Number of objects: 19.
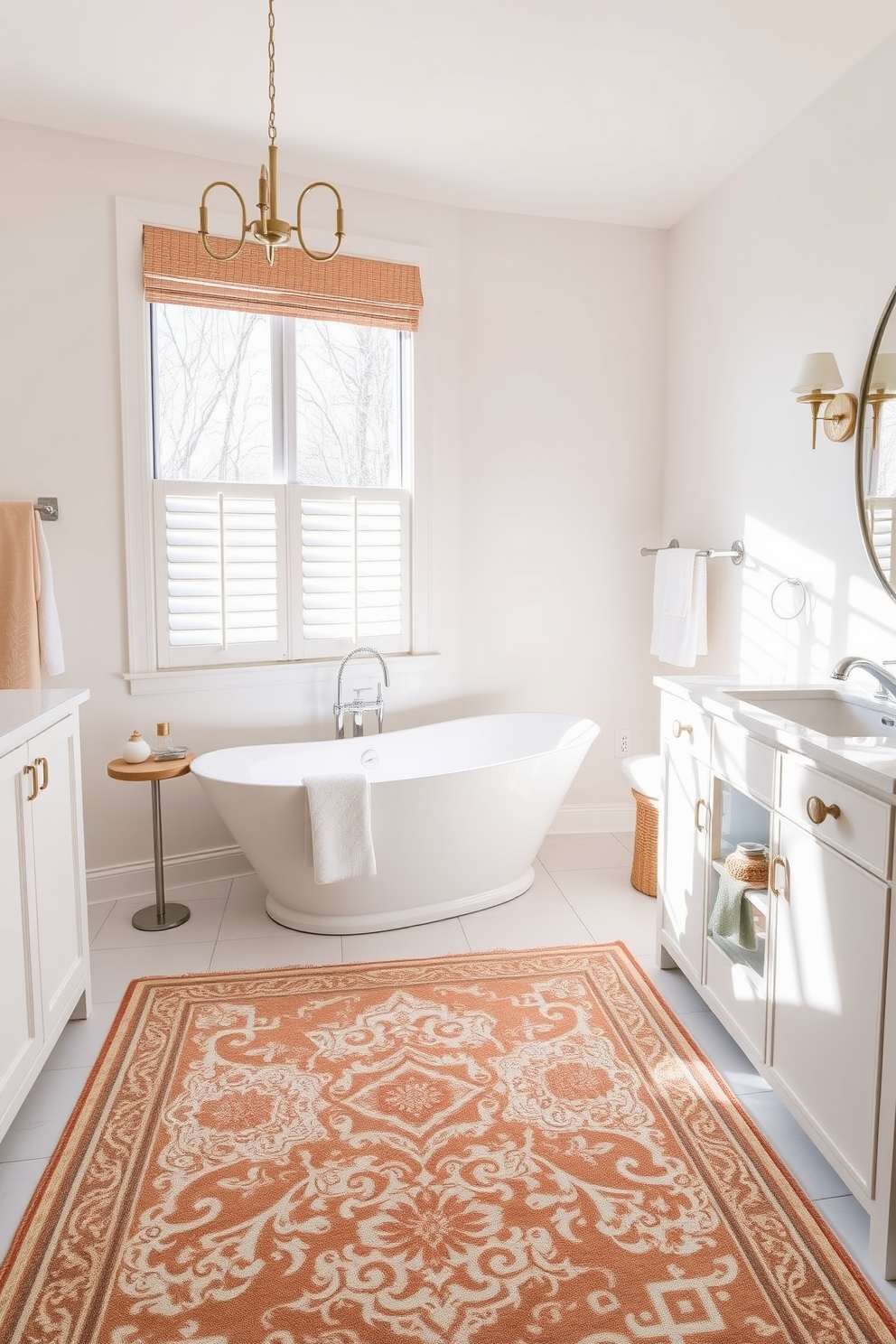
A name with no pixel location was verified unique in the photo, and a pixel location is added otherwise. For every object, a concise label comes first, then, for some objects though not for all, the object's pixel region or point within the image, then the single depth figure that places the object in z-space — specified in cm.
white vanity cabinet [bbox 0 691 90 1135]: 186
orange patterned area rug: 149
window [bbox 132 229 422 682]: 328
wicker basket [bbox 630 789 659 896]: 329
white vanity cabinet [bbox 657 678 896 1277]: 156
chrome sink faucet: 218
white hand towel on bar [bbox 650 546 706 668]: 343
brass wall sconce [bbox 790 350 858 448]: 253
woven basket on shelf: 206
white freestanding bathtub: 282
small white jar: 307
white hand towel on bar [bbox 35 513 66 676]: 299
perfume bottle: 312
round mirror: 239
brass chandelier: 188
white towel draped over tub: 271
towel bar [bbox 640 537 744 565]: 327
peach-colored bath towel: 293
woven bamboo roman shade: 314
